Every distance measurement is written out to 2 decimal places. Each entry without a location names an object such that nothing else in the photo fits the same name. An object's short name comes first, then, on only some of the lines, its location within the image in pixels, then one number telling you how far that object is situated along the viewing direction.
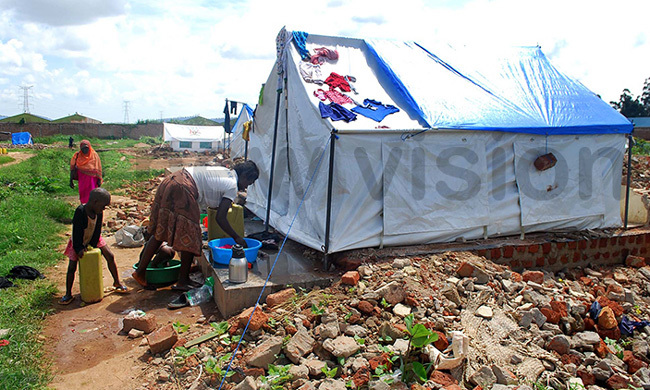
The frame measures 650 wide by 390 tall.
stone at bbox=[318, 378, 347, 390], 2.82
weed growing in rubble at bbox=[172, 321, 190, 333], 3.82
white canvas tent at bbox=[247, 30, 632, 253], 5.04
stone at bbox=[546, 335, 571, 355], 3.56
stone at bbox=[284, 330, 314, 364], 3.22
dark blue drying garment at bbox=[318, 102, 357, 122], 4.96
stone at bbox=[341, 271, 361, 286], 4.20
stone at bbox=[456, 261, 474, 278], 4.44
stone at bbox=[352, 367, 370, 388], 2.90
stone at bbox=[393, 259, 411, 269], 4.58
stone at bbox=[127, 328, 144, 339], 3.76
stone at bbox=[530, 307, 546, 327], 3.84
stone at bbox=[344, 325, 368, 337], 3.46
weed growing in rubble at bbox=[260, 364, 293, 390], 2.93
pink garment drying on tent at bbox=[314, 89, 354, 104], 5.33
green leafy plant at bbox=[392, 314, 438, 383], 2.98
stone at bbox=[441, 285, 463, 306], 3.96
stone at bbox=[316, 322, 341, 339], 3.37
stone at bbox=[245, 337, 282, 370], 3.15
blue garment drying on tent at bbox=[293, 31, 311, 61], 5.89
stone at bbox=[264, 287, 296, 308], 3.99
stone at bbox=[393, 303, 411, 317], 3.67
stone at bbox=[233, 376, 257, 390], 2.85
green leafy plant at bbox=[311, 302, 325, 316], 3.70
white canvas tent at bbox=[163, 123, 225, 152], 27.16
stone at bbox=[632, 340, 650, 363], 3.93
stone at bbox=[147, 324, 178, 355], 3.46
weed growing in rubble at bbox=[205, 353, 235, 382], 3.12
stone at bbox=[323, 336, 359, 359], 3.18
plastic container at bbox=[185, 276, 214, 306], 4.47
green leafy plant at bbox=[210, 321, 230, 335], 3.70
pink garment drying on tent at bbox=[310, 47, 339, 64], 5.94
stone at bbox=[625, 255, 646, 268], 6.55
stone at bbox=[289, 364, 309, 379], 3.02
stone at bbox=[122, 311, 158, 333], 3.82
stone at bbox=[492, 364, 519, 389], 3.04
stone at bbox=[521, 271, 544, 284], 4.76
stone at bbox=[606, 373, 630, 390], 3.24
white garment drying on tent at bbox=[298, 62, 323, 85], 5.61
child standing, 4.15
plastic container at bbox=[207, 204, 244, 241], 5.43
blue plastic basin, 4.60
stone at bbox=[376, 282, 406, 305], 3.85
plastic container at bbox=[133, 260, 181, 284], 4.77
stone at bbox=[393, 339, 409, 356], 3.17
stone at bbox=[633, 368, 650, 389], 3.31
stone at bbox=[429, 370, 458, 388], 2.91
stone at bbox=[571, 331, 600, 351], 3.72
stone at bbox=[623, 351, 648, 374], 3.64
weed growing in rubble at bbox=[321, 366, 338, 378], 3.04
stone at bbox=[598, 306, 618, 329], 4.13
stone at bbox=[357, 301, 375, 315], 3.71
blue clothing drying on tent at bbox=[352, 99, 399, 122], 5.18
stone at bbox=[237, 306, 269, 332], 3.57
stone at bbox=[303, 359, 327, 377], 3.07
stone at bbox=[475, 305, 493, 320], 3.77
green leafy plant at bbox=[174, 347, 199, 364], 3.36
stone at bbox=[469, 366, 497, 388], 3.02
